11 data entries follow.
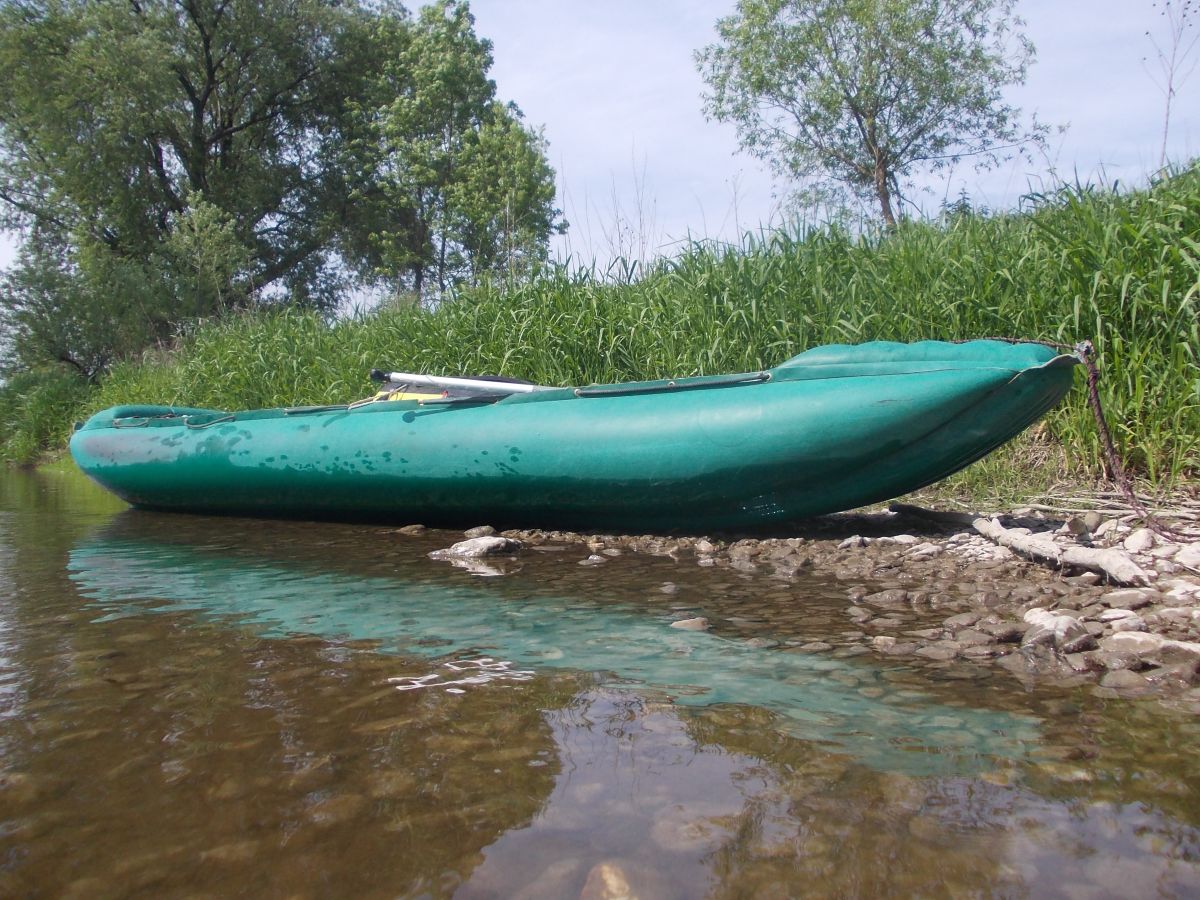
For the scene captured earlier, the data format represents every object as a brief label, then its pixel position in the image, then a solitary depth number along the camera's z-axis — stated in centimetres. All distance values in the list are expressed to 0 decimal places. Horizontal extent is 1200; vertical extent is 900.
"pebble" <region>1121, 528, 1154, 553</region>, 268
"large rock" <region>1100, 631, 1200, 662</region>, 175
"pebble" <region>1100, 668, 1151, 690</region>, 168
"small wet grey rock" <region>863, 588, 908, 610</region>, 240
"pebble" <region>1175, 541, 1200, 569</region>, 243
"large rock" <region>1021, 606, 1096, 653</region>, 187
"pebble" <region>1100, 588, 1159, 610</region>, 215
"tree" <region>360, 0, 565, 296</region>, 1822
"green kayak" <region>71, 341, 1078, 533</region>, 296
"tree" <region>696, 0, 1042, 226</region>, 1853
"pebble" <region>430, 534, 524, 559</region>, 339
